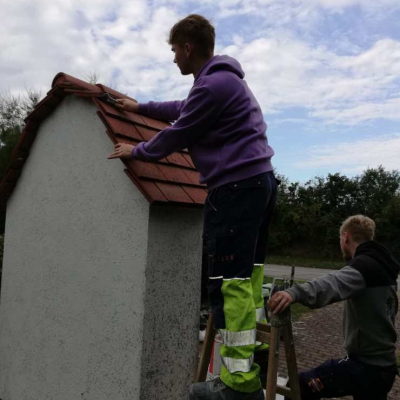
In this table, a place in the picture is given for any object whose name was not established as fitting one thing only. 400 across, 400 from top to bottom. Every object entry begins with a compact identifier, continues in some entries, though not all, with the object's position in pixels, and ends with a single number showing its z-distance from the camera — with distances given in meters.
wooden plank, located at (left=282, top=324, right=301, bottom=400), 2.45
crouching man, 2.60
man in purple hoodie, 2.01
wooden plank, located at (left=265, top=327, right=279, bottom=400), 2.18
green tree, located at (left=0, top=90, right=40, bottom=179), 26.66
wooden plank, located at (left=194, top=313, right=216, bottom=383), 2.67
